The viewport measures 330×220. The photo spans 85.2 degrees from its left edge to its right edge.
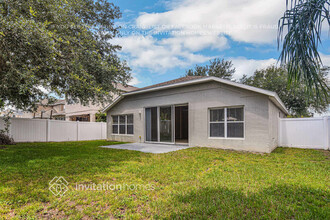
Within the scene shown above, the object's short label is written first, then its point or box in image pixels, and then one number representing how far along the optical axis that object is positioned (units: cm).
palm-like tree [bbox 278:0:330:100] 233
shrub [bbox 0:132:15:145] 984
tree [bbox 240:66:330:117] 1818
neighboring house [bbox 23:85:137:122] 2068
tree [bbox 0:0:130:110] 507
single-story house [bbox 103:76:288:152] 764
